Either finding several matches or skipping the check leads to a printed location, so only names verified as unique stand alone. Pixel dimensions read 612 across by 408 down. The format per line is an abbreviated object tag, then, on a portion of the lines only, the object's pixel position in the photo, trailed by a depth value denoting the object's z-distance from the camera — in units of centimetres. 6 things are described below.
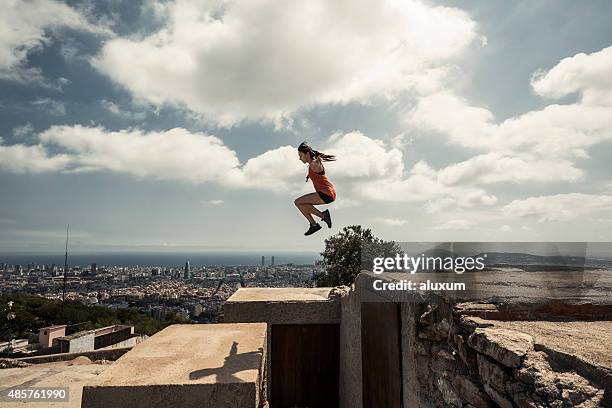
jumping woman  602
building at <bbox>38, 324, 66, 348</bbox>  2672
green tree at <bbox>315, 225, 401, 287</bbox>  2160
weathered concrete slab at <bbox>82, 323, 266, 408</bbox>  251
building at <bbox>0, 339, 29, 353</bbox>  2518
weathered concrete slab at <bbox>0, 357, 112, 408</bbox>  963
